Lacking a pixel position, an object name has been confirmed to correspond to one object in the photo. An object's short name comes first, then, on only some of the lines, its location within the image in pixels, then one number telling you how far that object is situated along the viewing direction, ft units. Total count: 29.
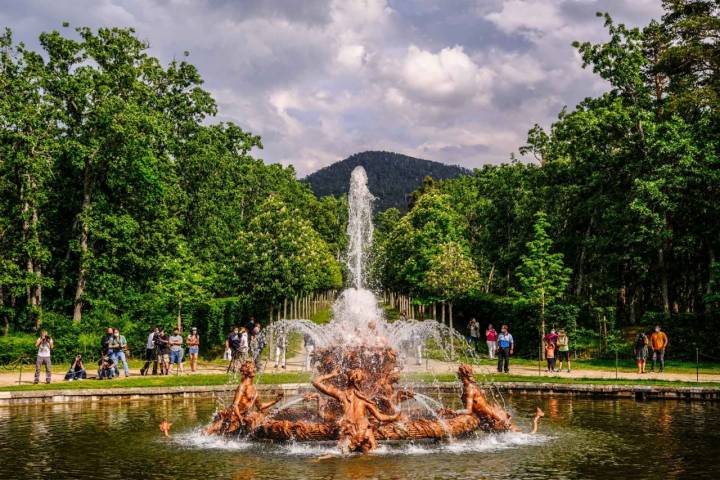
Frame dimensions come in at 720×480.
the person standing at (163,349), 98.17
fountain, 51.47
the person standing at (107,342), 94.48
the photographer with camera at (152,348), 98.48
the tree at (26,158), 121.29
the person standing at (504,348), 98.99
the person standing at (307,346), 104.93
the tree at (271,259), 153.99
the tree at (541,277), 122.21
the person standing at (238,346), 103.19
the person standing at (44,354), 88.07
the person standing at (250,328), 111.24
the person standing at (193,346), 105.50
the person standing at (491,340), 123.03
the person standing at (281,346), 109.09
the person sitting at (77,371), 92.32
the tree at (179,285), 123.65
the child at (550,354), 101.60
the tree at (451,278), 165.48
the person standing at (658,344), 102.89
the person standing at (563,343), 104.94
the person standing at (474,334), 135.42
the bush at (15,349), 107.86
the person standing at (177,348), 101.55
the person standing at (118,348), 94.99
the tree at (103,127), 131.13
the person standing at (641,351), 101.04
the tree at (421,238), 212.43
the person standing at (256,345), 101.61
